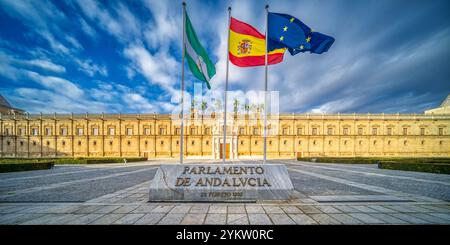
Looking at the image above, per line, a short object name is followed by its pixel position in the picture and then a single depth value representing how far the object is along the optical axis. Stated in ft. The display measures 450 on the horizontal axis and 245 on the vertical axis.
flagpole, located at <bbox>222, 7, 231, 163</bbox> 27.09
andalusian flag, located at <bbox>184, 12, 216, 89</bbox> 27.07
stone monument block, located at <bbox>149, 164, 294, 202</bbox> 19.26
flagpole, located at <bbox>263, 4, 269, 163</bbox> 25.88
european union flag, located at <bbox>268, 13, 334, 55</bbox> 25.95
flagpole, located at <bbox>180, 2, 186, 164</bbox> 26.16
